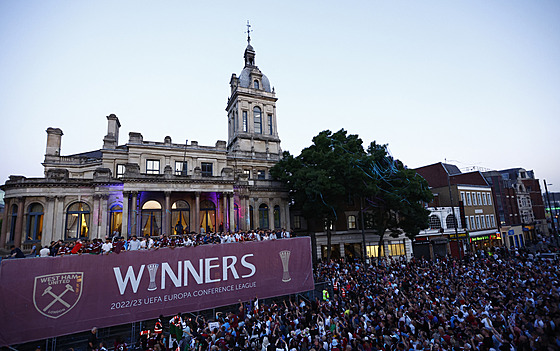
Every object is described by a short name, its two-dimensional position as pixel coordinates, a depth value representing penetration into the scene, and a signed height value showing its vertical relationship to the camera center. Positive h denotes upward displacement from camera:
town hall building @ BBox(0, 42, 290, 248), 27.41 +3.55
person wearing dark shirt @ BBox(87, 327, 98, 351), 11.57 -4.60
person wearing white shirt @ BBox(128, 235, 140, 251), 16.58 -0.97
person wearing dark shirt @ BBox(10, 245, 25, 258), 15.60 -1.09
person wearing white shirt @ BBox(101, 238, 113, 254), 15.32 -0.99
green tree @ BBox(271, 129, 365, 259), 31.20 +5.12
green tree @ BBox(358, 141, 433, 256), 33.38 +2.59
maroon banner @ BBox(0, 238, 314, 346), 13.17 -3.09
